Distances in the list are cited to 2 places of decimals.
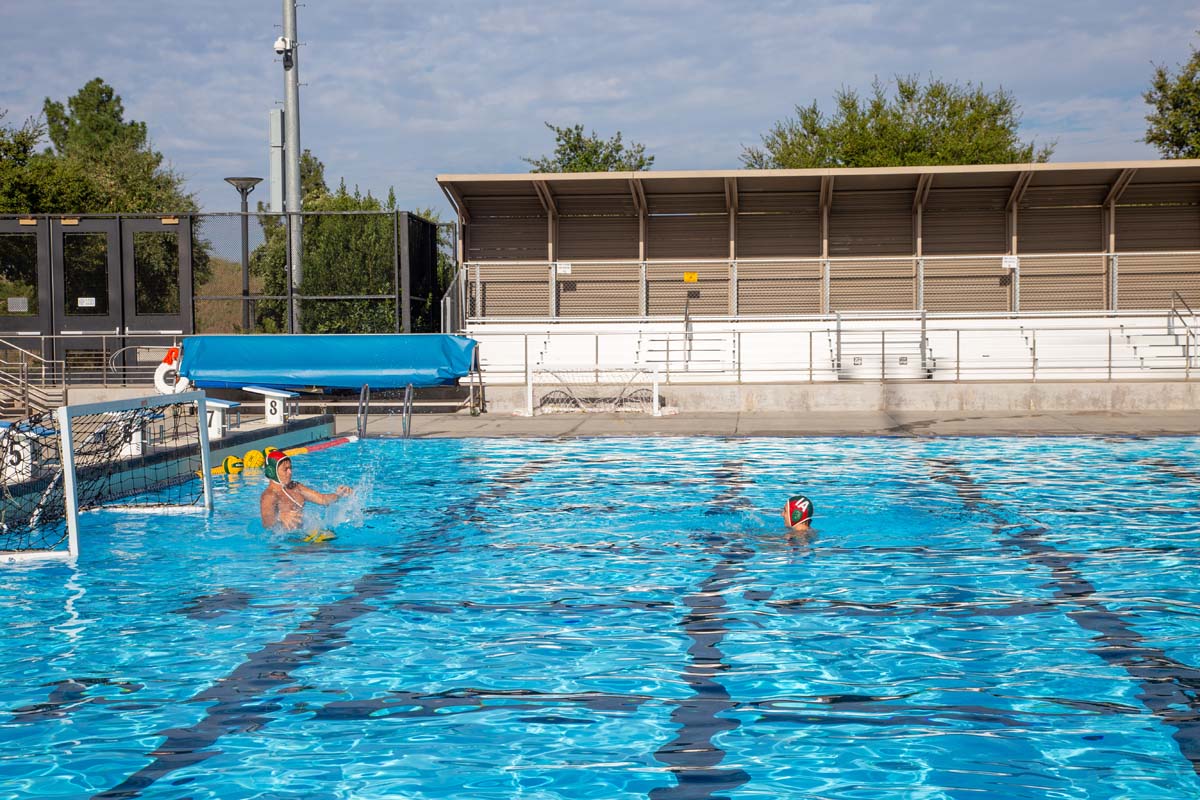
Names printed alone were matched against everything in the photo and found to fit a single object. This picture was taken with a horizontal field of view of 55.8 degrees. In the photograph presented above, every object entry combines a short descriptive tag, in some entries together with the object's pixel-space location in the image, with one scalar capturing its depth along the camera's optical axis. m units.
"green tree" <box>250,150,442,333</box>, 25.48
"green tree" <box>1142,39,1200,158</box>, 41.66
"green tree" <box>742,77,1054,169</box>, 49.84
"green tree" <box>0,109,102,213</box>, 38.28
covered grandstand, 26.48
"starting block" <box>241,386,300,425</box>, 19.22
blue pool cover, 22.75
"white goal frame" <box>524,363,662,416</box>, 22.91
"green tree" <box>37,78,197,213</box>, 50.34
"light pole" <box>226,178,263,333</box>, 24.84
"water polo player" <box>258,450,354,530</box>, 10.87
